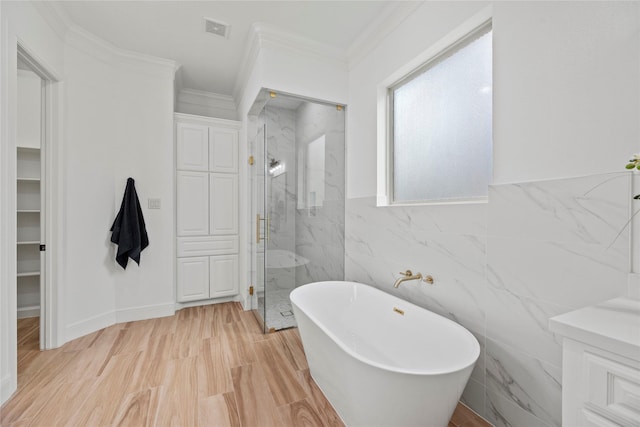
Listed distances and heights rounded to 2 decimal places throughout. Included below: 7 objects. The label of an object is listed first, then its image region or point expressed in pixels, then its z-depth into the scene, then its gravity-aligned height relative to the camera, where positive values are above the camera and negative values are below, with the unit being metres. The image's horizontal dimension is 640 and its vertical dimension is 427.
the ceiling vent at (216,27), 2.33 +1.62
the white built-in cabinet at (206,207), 3.14 +0.07
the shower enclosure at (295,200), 2.71 +0.13
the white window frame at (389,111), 1.80 +0.88
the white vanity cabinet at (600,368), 0.64 -0.39
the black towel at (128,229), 2.63 -0.16
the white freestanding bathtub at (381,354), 1.11 -0.74
